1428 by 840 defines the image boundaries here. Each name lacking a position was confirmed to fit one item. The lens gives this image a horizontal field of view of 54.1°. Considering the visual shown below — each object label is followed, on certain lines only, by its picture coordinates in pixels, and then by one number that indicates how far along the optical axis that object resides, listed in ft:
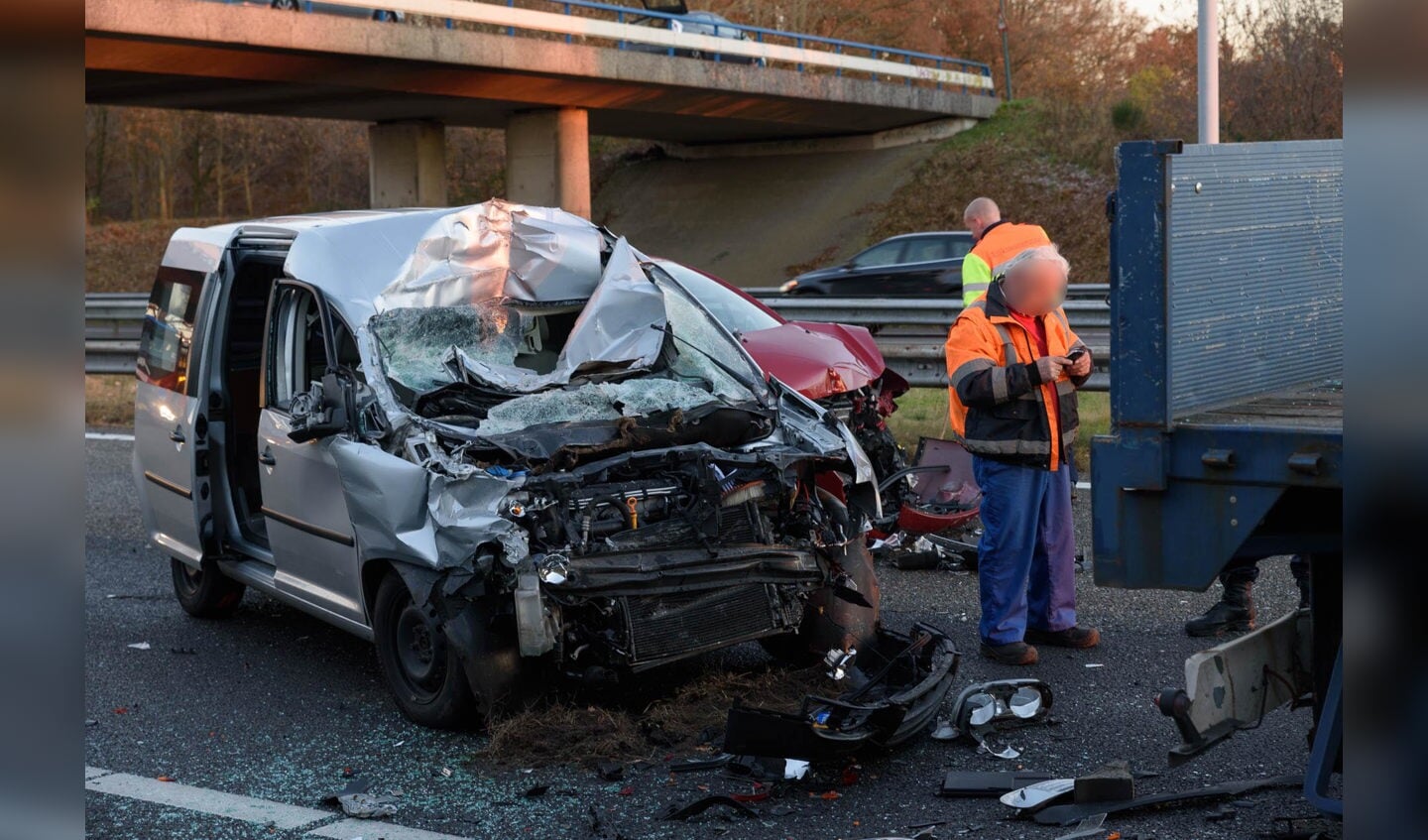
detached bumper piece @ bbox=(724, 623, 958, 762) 15.08
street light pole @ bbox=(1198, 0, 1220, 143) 39.47
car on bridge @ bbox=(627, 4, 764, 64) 100.55
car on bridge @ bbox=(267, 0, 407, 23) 74.23
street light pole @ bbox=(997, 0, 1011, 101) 131.23
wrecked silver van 16.98
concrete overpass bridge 74.13
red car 27.58
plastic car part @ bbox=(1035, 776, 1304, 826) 14.46
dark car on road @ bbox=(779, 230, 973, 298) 73.00
